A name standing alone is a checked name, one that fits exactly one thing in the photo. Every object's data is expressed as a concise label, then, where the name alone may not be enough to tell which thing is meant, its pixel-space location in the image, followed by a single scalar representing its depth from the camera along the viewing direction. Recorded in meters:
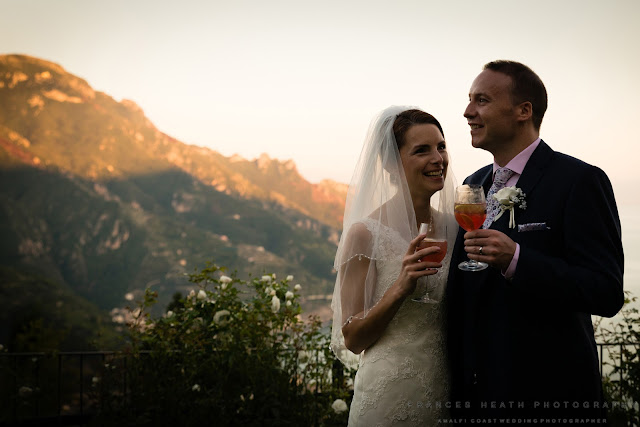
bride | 2.57
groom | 2.06
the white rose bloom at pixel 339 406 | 4.04
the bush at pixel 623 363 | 4.73
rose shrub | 4.16
